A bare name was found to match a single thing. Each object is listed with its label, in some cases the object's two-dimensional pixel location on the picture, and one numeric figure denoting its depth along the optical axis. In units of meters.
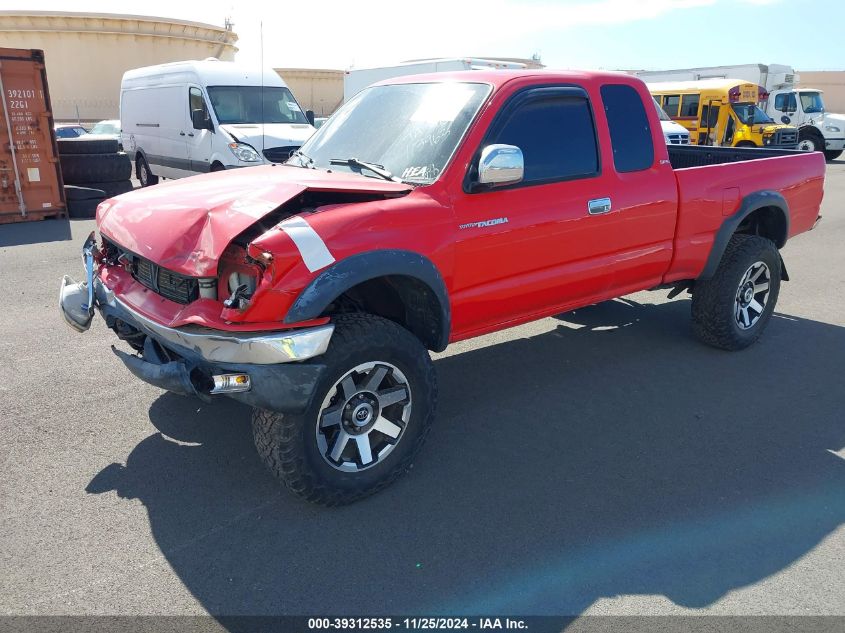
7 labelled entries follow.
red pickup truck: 3.02
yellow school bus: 21.23
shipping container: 10.61
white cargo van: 11.65
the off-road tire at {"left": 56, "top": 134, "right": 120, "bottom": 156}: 12.14
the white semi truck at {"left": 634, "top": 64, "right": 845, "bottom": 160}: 24.00
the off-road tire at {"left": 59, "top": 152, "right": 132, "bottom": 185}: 12.06
